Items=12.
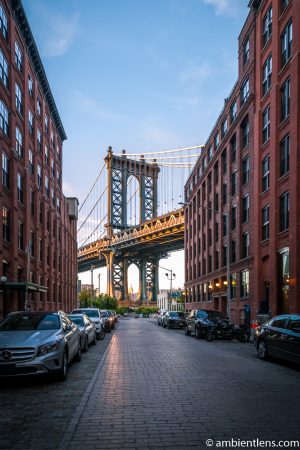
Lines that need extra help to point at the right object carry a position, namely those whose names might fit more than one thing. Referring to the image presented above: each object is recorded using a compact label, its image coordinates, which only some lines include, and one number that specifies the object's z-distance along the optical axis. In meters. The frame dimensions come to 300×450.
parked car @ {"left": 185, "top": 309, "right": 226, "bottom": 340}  23.05
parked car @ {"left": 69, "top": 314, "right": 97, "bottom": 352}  16.56
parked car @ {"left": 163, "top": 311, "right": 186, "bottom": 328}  37.94
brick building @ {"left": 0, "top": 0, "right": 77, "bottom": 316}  28.75
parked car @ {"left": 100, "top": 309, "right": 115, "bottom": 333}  30.50
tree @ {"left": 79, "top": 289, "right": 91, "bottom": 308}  86.38
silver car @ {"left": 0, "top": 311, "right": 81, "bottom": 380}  9.28
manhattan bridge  92.56
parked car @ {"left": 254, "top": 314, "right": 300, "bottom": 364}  12.42
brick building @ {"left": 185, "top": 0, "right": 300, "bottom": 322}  25.83
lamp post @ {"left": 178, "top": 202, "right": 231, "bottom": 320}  29.33
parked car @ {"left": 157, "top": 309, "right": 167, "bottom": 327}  43.91
